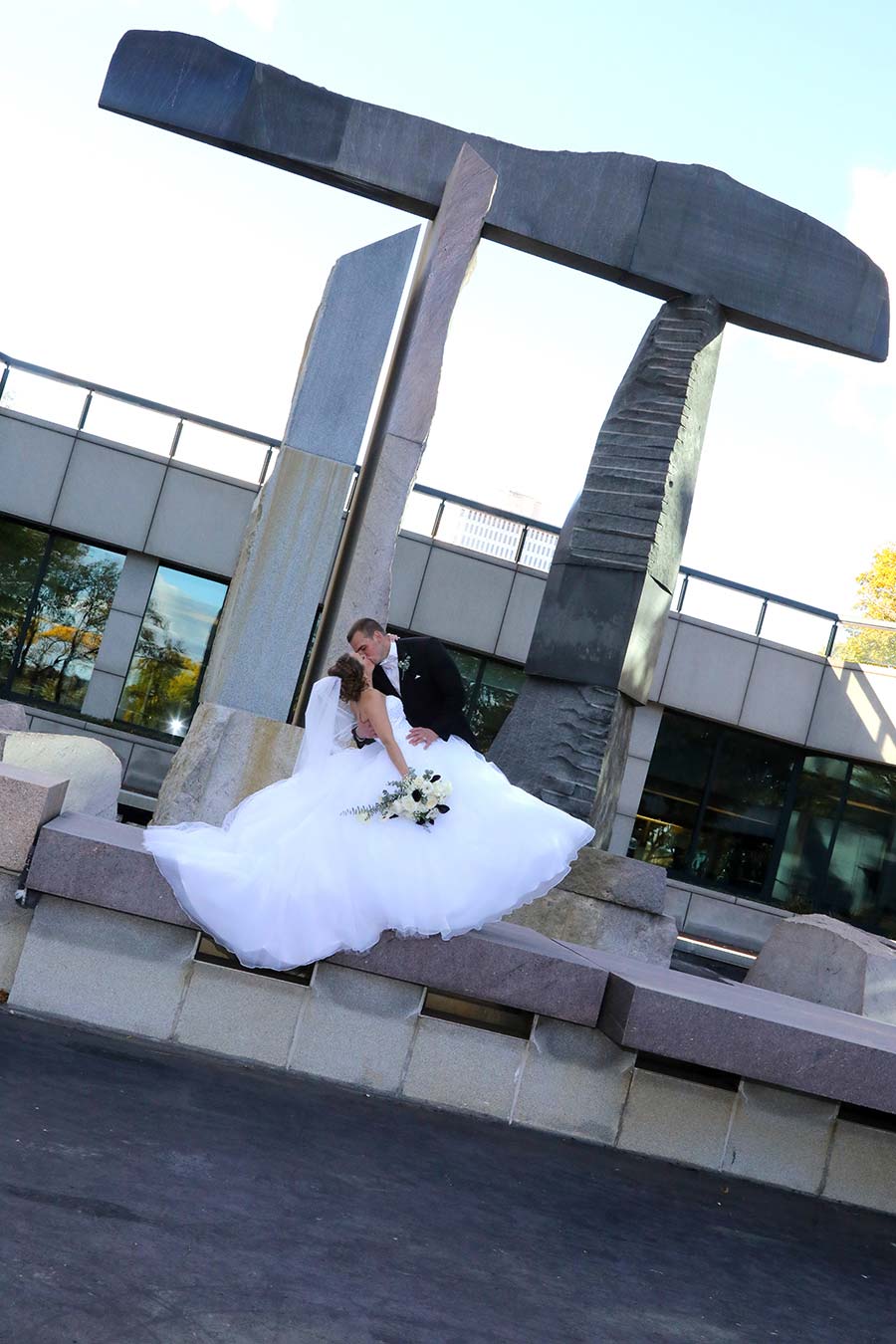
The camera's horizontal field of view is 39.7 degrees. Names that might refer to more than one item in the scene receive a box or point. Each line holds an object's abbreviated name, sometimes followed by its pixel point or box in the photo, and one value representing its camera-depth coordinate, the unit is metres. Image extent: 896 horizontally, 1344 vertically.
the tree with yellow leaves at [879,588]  43.84
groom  6.73
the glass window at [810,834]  24.52
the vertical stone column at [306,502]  9.59
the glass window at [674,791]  24.23
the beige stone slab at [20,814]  5.80
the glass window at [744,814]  24.55
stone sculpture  11.05
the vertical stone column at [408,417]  9.64
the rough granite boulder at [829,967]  10.15
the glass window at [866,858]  24.28
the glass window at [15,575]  22.62
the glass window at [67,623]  22.70
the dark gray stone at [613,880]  10.03
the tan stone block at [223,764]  8.73
